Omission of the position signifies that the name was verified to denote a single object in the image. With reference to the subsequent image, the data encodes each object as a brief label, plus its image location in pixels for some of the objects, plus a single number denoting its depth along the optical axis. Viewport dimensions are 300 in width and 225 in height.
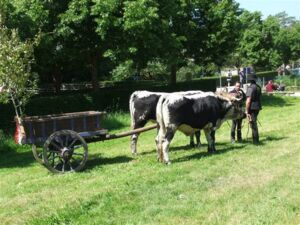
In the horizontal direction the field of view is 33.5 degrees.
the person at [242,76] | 37.72
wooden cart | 11.48
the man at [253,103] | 14.12
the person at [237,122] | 14.68
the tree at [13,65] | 14.05
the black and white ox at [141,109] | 13.85
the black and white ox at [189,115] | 12.03
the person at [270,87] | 36.98
